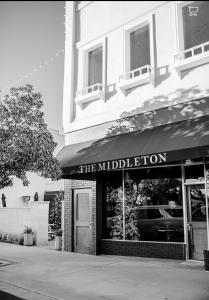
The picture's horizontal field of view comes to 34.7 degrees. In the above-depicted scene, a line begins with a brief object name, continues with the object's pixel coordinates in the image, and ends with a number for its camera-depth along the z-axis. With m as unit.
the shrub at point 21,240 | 13.98
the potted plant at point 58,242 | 12.37
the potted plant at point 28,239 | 13.75
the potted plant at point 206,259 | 8.06
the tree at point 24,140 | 9.08
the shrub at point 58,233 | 12.68
